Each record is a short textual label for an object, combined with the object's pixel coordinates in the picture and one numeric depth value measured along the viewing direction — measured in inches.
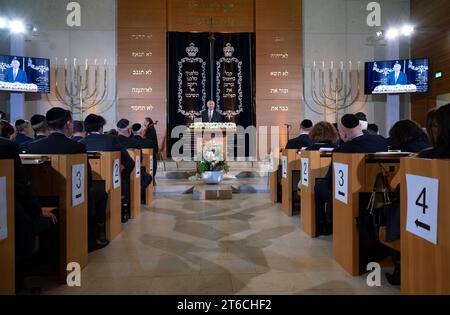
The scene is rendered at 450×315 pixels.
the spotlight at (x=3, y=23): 334.5
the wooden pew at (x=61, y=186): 98.8
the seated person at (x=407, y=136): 107.8
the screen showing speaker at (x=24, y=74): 323.9
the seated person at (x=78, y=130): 162.6
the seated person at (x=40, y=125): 132.6
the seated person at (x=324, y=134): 164.2
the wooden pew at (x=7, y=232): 68.2
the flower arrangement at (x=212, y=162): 271.6
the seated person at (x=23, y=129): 205.6
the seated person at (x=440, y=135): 67.9
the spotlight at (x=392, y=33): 360.5
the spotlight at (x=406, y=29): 355.3
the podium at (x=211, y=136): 310.1
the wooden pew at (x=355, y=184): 102.7
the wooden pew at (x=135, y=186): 182.7
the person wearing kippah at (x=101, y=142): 158.9
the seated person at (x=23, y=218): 78.5
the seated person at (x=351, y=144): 115.3
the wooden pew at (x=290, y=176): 186.9
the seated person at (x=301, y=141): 198.2
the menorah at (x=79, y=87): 375.6
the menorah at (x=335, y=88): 390.0
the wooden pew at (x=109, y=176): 142.6
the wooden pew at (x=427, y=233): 61.3
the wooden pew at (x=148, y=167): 223.3
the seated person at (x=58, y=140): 112.7
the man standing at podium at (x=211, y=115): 356.5
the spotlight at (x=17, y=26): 339.3
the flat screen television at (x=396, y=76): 341.4
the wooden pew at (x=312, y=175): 148.4
